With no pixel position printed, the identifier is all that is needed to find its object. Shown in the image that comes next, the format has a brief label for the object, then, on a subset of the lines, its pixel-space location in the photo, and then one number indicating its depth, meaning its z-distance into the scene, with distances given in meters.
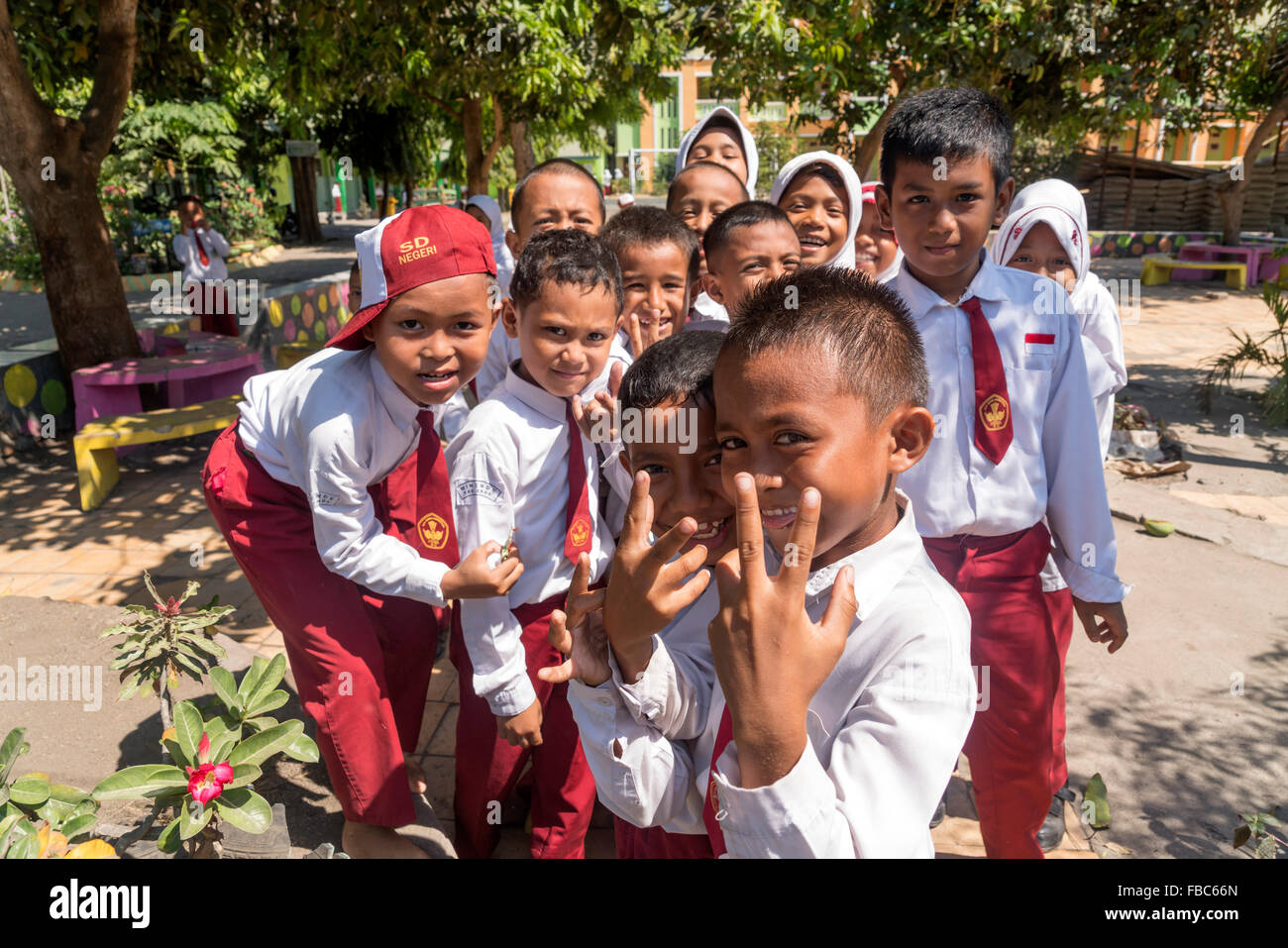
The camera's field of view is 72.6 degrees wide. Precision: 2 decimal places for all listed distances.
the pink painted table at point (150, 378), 6.15
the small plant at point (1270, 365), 6.28
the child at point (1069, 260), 2.99
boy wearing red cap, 2.07
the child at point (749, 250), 2.72
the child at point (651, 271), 2.75
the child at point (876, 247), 3.87
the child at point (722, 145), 4.07
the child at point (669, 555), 1.26
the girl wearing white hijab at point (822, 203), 3.35
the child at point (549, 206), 3.36
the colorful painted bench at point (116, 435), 5.46
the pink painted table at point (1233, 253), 15.62
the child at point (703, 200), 3.52
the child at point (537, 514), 2.14
